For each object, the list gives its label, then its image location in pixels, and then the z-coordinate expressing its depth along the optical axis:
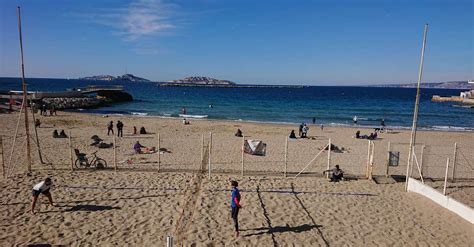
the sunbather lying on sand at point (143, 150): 18.80
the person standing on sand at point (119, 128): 25.30
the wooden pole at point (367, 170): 14.44
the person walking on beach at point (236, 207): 8.99
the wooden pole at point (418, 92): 12.80
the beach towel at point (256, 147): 18.88
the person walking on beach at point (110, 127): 25.42
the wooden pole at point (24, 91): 12.84
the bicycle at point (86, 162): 14.89
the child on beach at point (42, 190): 9.88
